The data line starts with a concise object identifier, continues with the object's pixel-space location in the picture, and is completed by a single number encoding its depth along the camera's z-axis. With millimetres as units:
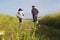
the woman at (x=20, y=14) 6461
